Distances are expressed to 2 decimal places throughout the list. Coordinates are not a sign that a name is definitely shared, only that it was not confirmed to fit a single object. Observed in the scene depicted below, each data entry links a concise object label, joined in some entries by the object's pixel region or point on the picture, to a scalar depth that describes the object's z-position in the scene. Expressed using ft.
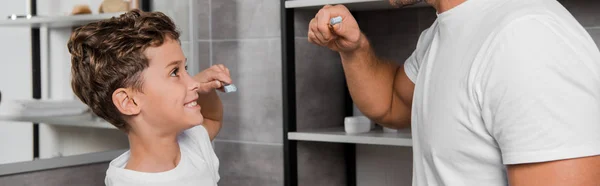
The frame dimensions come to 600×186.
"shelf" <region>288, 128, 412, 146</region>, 6.58
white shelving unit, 6.42
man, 3.40
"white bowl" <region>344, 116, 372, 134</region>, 7.15
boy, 4.83
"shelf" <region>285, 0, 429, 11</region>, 6.66
